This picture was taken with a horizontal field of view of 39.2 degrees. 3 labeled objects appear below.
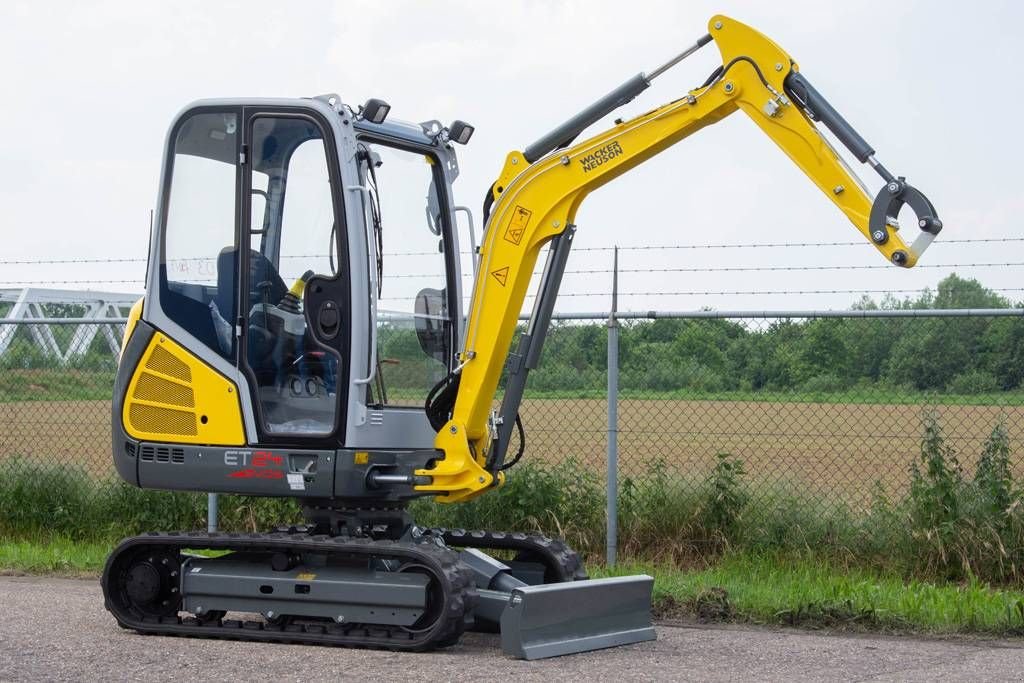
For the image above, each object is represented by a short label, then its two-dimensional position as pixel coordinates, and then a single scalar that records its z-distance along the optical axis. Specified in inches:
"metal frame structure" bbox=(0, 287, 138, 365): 477.4
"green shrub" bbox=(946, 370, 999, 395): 398.3
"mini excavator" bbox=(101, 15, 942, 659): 311.0
